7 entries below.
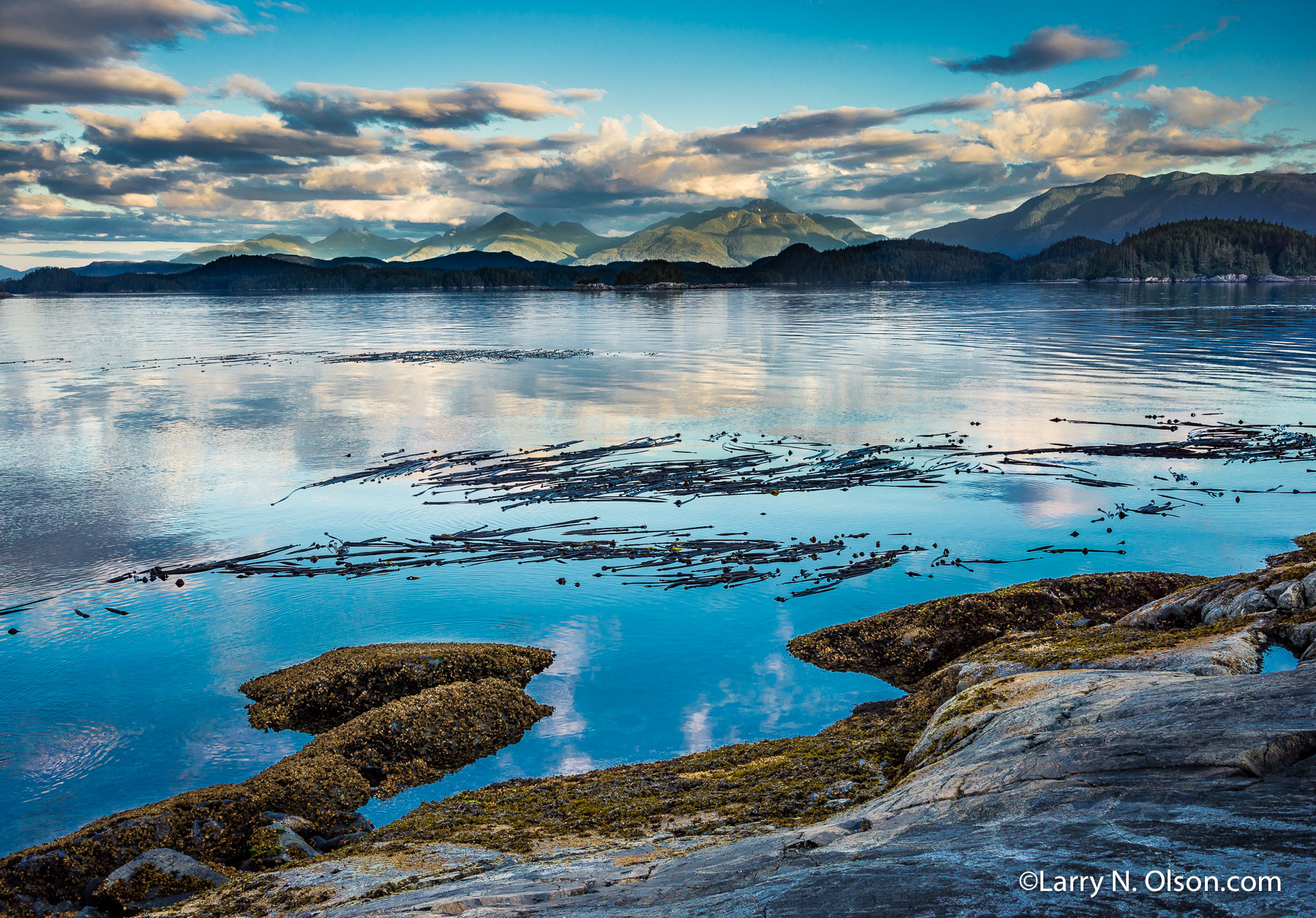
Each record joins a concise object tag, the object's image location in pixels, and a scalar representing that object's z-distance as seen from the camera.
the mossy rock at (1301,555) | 16.69
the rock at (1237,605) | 12.34
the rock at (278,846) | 9.65
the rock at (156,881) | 8.84
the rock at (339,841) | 10.12
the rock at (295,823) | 10.28
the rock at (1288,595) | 11.98
